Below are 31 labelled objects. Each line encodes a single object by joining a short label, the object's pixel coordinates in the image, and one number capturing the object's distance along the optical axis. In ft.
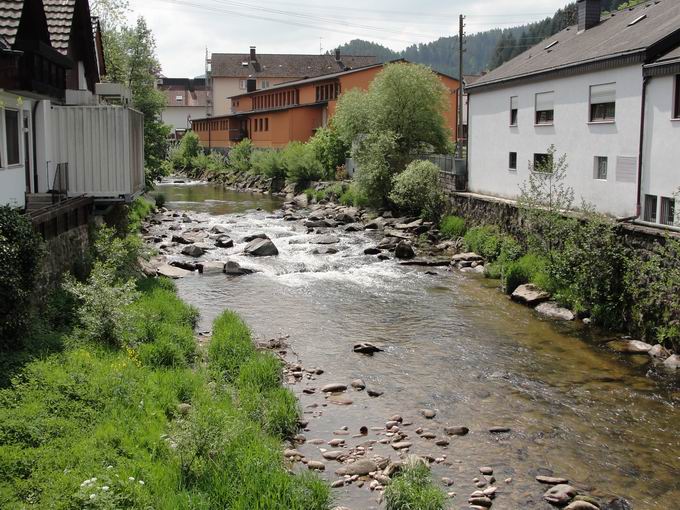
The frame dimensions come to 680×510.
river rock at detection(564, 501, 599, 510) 28.96
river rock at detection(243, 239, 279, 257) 89.35
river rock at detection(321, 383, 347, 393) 42.70
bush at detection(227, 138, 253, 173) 216.13
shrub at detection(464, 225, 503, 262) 82.53
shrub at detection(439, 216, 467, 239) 96.84
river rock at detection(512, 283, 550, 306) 64.54
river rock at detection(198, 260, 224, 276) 78.64
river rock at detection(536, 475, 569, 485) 31.60
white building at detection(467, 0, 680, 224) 62.23
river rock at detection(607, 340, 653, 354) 51.01
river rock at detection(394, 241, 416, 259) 88.28
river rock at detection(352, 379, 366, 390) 43.42
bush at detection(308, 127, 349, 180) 158.40
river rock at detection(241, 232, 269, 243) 97.98
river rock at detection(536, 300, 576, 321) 60.22
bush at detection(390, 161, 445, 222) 107.34
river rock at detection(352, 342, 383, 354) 50.60
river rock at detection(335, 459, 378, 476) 32.12
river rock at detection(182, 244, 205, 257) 88.59
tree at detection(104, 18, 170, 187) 116.78
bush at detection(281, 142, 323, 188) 163.43
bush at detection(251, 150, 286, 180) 182.25
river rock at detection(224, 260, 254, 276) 77.82
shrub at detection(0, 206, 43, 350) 32.68
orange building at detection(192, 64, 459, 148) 182.19
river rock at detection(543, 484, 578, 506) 29.76
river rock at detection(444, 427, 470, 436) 36.81
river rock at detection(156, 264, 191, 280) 74.64
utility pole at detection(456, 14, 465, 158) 123.14
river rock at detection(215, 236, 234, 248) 95.91
